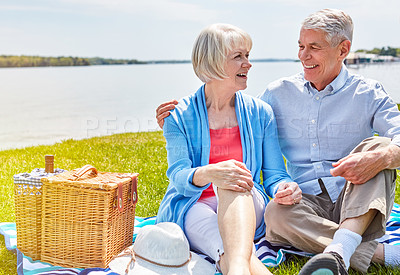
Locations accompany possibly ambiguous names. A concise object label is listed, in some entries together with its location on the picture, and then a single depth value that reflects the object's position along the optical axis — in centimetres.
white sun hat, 285
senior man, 275
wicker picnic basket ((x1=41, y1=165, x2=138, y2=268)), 296
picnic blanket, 299
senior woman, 281
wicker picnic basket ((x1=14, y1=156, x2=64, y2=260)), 315
